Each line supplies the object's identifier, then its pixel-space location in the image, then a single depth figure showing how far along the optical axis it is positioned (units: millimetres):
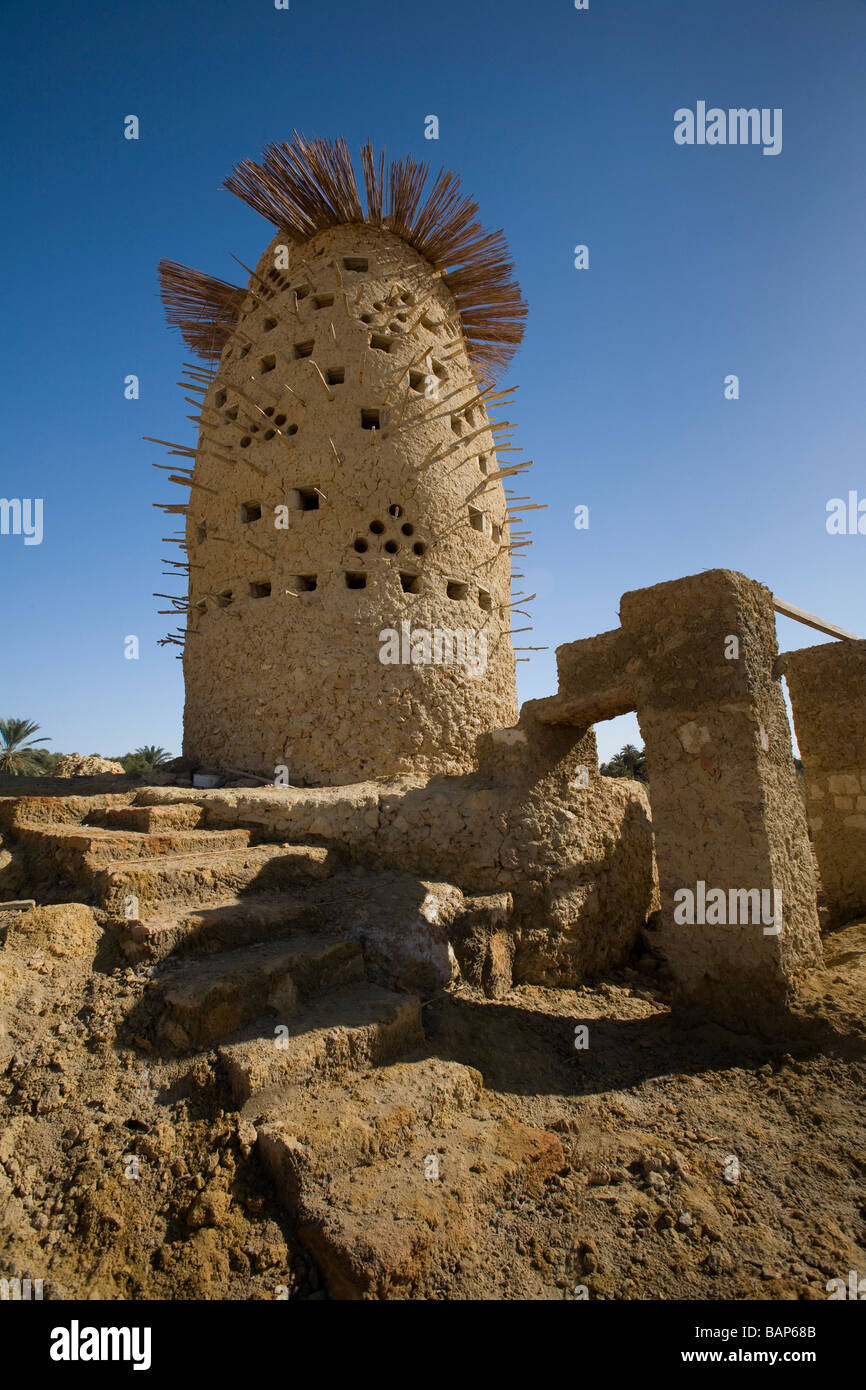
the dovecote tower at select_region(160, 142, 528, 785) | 7023
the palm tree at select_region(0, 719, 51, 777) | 19656
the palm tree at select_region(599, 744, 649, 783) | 21719
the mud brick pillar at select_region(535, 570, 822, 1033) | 4648
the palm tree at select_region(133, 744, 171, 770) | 26234
